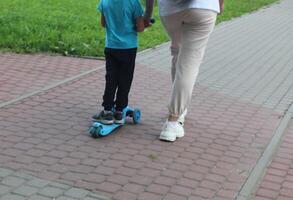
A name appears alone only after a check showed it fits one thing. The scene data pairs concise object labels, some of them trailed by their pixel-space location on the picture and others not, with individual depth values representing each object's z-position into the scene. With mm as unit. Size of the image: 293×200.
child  5332
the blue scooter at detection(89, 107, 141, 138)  5363
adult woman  5090
